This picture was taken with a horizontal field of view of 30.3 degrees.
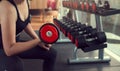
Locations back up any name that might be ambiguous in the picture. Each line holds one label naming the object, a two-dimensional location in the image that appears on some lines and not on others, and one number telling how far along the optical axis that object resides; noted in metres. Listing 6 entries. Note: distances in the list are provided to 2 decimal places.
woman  1.42
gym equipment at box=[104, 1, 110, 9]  2.66
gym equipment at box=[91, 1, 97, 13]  2.61
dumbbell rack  2.90
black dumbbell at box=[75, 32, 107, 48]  2.21
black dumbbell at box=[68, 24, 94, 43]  2.50
